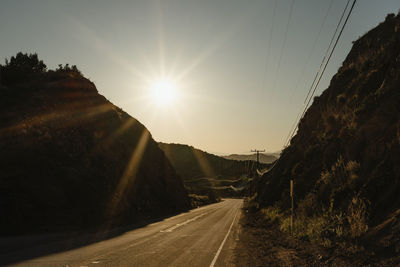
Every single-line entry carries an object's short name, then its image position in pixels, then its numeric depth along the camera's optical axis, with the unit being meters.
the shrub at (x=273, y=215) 22.93
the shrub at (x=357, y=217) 10.25
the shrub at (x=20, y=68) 35.05
